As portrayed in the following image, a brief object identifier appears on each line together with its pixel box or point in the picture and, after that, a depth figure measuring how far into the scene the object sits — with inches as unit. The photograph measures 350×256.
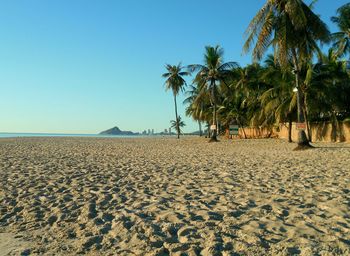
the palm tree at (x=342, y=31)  1091.3
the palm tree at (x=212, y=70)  1160.8
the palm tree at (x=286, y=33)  675.4
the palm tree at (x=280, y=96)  968.3
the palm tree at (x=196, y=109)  1748.3
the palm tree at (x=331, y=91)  907.4
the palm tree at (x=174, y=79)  1675.7
